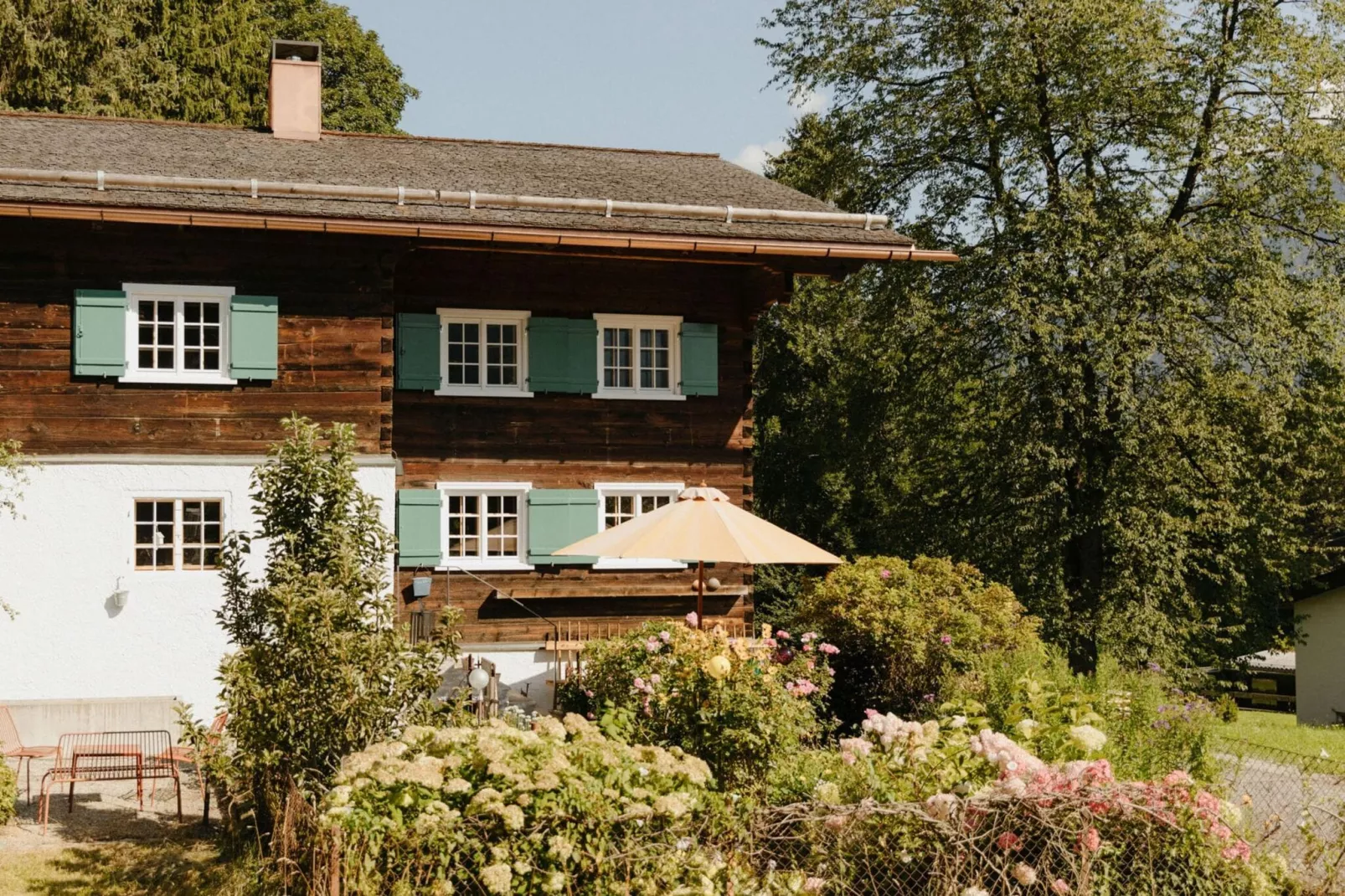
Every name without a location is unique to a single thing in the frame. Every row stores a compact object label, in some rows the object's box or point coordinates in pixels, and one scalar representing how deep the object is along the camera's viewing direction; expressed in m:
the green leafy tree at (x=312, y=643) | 8.05
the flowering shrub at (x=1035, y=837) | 7.06
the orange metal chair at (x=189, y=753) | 9.77
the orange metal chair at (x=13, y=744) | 10.29
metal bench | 9.57
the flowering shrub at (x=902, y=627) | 13.32
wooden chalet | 13.69
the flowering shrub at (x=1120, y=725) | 8.75
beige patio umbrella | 10.38
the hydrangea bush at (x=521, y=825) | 6.46
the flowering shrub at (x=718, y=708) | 9.06
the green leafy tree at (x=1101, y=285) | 18.64
